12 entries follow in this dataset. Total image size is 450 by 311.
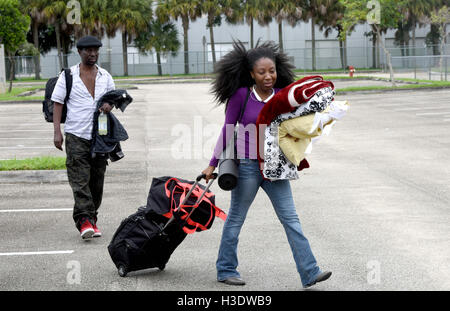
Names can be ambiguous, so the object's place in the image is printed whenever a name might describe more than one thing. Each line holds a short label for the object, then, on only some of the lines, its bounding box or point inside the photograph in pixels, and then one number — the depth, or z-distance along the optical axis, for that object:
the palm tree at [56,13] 57.16
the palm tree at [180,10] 57.88
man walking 7.19
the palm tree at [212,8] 58.31
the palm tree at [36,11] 57.72
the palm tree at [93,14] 56.81
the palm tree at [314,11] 59.59
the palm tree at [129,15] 57.25
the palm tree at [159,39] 60.12
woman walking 5.42
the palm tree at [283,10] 59.00
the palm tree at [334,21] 59.91
